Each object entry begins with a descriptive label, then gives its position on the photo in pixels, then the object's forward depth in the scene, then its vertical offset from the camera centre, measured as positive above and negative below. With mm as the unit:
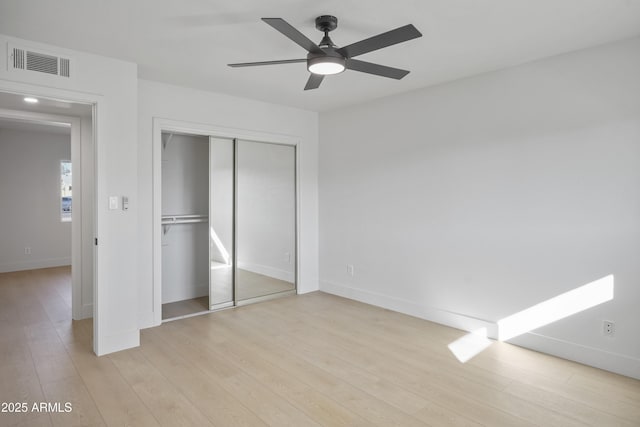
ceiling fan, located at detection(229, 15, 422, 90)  2018 +952
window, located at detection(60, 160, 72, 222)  7074 +288
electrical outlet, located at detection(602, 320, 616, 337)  2867 -929
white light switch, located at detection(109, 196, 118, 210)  3230 +34
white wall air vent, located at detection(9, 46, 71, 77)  2803 +1116
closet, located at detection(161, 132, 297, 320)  4480 -202
